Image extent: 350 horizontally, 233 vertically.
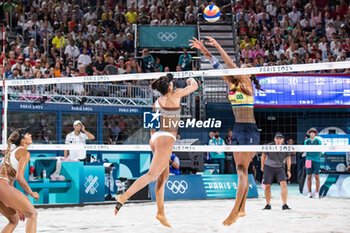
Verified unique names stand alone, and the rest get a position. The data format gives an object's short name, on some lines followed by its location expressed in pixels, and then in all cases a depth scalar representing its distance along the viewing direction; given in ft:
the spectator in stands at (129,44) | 61.41
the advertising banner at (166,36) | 60.70
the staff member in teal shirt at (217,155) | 48.14
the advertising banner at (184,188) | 42.55
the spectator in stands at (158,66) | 56.03
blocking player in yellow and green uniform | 24.38
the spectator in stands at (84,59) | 56.08
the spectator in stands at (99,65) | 54.65
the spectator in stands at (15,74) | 46.68
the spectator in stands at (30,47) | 54.75
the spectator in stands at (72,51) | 56.95
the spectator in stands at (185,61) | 56.40
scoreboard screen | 53.72
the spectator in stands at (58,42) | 57.62
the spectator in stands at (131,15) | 66.08
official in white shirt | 39.19
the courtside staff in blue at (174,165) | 41.78
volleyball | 34.01
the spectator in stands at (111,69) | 53.11
